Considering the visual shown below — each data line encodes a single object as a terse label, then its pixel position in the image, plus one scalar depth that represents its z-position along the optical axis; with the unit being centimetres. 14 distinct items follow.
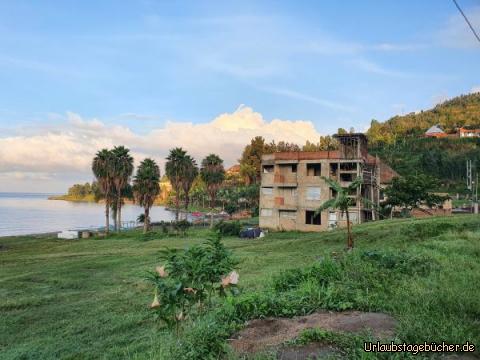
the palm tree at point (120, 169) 5334
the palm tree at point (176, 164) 5575
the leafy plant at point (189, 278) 543
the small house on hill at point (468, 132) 10969
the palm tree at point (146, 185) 5378
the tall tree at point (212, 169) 6244
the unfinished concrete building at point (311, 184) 4200
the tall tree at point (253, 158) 9056
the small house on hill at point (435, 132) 11317
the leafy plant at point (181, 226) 4994
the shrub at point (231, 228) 4488
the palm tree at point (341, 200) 1684
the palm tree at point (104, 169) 5303
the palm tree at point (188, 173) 5622
